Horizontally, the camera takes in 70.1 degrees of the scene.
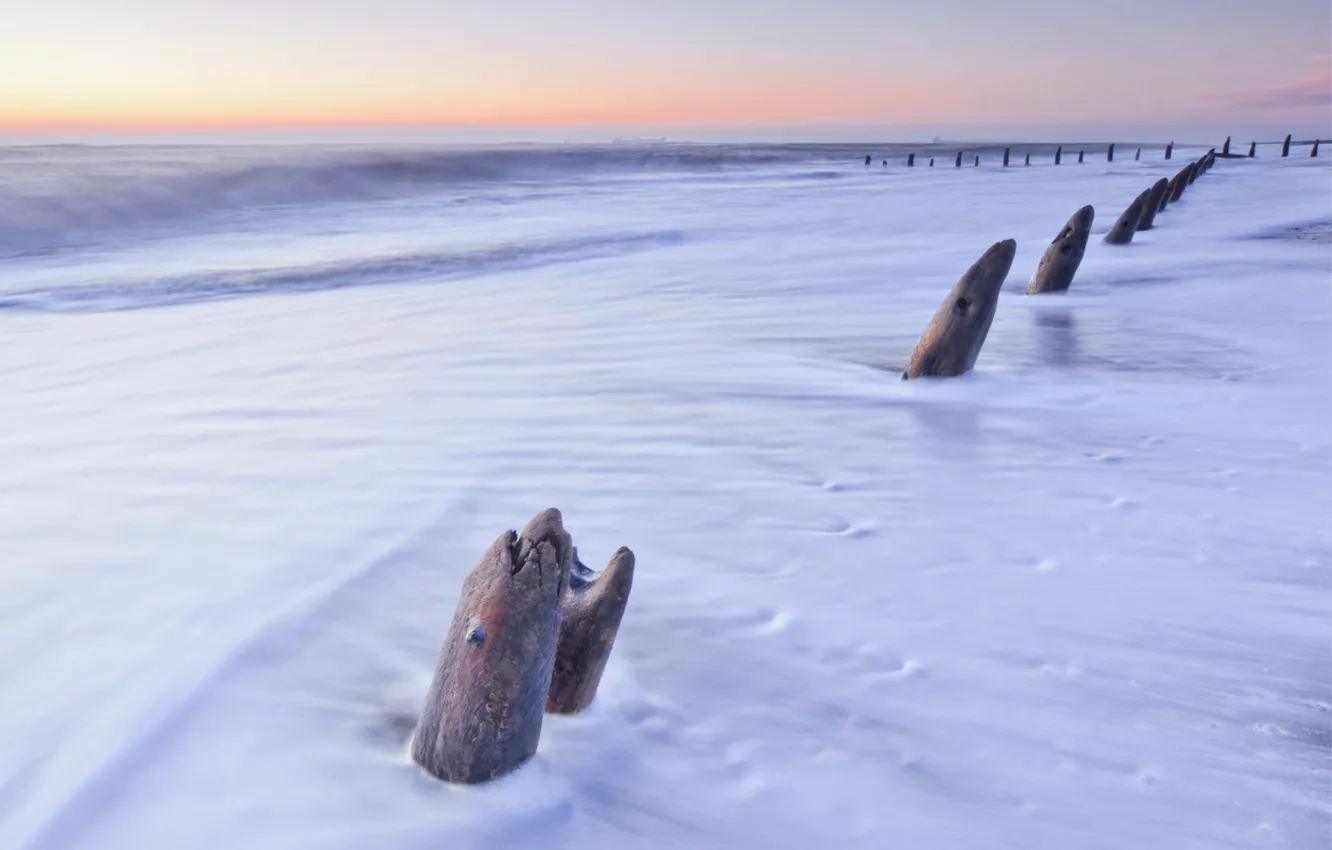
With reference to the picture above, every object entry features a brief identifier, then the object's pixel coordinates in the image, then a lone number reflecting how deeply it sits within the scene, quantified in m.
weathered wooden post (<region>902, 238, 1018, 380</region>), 5.46
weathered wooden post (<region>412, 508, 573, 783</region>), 1.90
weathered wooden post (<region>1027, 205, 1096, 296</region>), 8.79
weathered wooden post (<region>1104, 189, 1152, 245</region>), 12.41
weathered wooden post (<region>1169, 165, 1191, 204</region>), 19.34
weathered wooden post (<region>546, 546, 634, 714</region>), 2.23
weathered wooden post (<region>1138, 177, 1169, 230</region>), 14.15
